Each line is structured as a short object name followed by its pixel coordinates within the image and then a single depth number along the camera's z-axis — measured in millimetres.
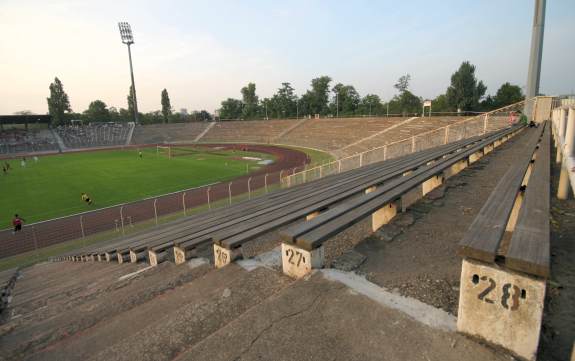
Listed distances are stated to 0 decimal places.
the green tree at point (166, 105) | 114975
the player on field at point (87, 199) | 22344
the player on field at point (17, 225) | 17125
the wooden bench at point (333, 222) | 3000
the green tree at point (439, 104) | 77150
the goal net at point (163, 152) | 51031
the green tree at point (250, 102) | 117062
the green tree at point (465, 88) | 65250
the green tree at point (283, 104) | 107812
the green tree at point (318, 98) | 103350
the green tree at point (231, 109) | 120312
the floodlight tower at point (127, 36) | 87312
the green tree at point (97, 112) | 117500
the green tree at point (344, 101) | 97188
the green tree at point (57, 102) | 97562
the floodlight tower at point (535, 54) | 19844
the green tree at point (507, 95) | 62853
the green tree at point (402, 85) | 117862
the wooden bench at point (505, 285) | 1774
